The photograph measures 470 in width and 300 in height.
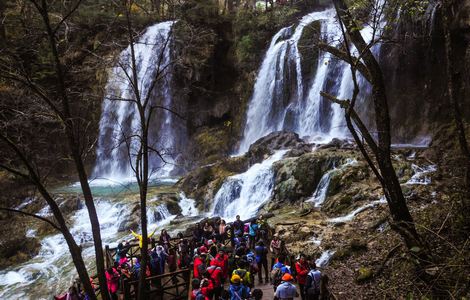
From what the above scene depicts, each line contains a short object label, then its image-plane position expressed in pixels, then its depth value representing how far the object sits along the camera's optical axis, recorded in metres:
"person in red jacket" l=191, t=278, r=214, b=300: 7.68
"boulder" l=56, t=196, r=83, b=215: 21.52
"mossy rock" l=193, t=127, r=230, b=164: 31.20
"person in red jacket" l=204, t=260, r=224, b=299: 8.45
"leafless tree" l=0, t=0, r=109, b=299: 6.35
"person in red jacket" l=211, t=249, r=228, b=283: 8.99
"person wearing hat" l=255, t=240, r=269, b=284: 9.83
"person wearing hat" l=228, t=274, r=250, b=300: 7.23
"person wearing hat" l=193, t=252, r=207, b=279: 8.71
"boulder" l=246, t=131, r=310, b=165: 22.46
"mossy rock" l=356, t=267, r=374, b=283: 9.19
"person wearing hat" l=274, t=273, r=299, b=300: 7.25
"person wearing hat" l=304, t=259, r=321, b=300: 7.79
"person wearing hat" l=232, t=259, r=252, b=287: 7.85
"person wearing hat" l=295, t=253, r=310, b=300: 8.55
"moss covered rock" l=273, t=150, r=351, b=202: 17.59
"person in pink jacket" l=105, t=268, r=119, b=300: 9.41
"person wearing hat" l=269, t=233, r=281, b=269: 10.24
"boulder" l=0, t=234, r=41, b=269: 17.67
